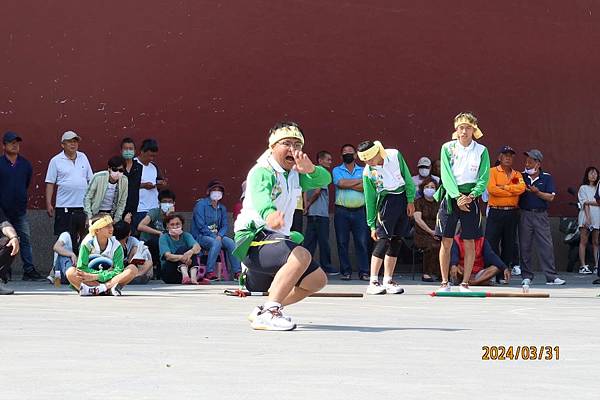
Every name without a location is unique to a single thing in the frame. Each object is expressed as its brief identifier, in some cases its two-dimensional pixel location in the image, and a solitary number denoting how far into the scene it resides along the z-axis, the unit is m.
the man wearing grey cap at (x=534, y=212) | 18.61
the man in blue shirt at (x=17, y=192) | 17.78
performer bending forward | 10.23
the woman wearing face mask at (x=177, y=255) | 17.64
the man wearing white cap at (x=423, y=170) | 20.05
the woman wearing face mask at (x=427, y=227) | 19.36
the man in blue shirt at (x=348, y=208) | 19.34
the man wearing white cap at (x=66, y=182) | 18.05
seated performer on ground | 14.70
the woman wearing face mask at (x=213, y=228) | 18.23
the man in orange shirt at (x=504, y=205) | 18.61
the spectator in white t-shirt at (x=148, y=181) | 18.56
